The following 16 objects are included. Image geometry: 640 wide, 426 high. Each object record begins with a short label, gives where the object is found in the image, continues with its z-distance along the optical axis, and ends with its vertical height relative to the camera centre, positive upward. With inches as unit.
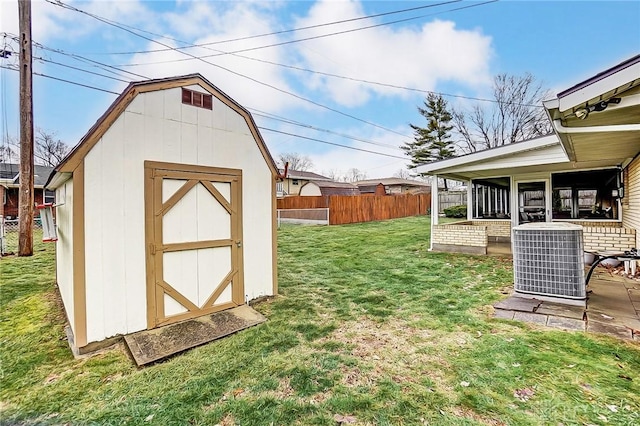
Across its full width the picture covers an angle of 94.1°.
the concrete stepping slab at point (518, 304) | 155.9 -51.6
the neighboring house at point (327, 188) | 1170.6 +101.8
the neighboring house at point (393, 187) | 1371.8 +117.5
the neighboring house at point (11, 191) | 675.4 +63.3
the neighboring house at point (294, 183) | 1117.0 +120.7
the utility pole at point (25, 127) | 327.0 +100.2
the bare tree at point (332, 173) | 1988.2 +264.4
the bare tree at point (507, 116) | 883.4 +302.2
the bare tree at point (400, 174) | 1802.7 +235.1
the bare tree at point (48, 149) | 1109.4 +262.6
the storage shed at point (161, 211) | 128.6 +2.2
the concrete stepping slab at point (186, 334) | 124.0 -55.9
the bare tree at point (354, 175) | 2011.6 +252.8
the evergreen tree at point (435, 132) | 1084.5 +291.3
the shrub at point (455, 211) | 743.1 -1.9
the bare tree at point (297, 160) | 1743.4 +330.7
